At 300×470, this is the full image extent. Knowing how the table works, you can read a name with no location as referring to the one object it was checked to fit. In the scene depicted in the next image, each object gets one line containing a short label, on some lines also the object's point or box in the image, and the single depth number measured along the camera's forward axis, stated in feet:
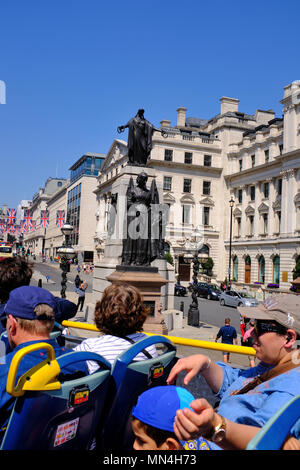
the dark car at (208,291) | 131.54
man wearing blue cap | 8.30
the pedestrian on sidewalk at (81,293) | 69.42
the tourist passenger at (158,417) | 6.11
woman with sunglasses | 5.63
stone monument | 39.11
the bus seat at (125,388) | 9.09
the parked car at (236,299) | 107.65
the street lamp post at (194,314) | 62.08
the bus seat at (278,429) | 5.56
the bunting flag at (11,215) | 168.45
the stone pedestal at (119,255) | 49.34
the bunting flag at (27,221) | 176.55
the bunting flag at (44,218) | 167.43
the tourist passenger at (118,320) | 10.44
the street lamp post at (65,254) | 63.16
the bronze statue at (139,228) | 41.75
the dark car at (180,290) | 132.05
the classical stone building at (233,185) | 160.04
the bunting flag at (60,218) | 142.31
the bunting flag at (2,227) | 214.94
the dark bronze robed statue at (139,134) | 46.88
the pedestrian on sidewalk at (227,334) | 38.96
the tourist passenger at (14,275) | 13.65
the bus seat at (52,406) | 6.55
